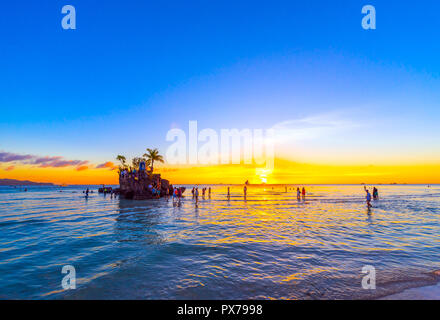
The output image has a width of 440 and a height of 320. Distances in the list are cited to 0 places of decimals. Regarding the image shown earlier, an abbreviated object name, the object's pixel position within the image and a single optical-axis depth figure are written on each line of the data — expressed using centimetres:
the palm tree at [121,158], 8013
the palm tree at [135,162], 7602
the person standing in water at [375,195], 4125
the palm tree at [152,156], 6781
